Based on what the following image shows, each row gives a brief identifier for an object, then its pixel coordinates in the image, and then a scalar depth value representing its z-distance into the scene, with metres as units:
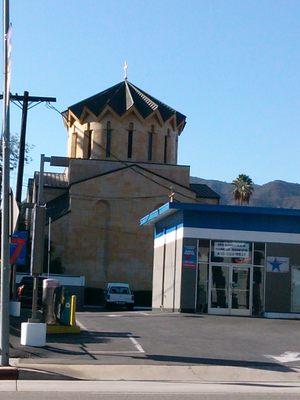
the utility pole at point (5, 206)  15.07
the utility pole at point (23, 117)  35.34
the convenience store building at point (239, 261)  32.81
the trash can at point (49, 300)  22.16
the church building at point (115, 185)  63.59
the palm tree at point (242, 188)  91.56
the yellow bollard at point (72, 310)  22.11
